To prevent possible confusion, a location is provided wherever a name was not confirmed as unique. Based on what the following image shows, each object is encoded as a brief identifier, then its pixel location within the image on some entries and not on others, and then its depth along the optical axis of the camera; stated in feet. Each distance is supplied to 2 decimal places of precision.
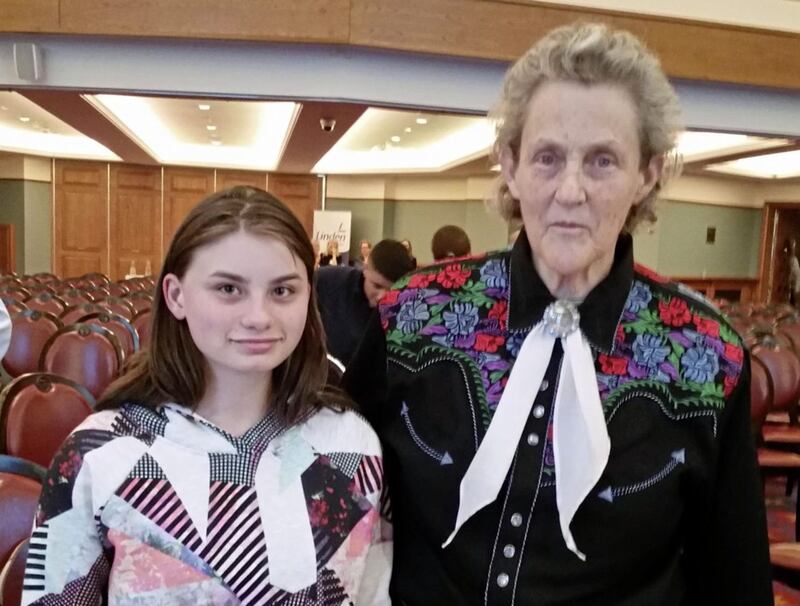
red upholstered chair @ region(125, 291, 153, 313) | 21.92
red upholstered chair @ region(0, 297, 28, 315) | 16.72
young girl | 3.53
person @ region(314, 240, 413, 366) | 9.78
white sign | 48.44
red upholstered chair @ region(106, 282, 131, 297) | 27.88
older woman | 3.68
